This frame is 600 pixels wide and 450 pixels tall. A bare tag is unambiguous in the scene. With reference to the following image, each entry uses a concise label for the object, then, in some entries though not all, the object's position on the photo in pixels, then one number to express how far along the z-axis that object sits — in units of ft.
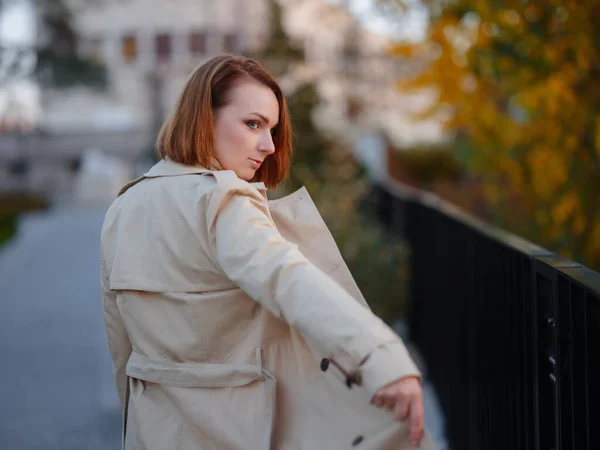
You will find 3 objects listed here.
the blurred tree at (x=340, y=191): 28.73
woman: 7.41
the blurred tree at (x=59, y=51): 51.06
